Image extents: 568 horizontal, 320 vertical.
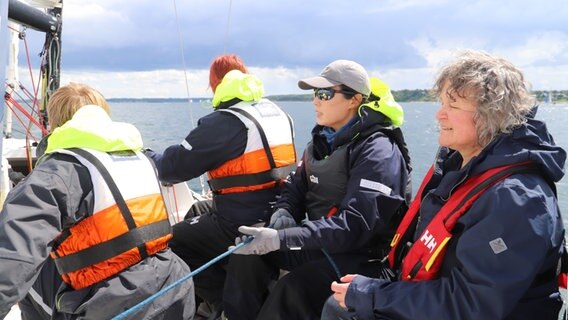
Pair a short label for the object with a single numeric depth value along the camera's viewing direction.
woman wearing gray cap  2.30
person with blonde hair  1.59
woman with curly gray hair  1.45
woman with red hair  2.87
